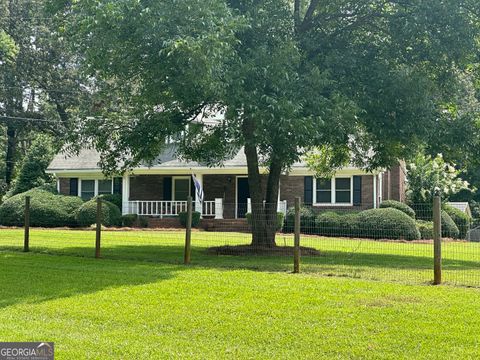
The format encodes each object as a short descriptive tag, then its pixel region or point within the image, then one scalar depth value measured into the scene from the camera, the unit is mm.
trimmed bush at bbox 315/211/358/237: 25516
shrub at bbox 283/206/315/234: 27294
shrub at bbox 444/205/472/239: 29459
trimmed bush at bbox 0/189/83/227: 31062
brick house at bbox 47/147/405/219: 32312
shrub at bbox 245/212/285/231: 26850
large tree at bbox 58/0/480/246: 13781
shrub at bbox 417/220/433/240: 26172
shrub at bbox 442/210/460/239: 25609
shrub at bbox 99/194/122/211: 34038
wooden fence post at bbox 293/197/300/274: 13062
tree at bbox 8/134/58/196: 38469
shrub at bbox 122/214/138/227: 31797
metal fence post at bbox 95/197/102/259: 16069
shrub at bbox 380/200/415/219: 29266
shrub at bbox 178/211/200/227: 31125
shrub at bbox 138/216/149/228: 32031
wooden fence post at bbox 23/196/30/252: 17719
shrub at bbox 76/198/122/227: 30088
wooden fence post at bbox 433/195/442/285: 11578
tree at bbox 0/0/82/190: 45500
